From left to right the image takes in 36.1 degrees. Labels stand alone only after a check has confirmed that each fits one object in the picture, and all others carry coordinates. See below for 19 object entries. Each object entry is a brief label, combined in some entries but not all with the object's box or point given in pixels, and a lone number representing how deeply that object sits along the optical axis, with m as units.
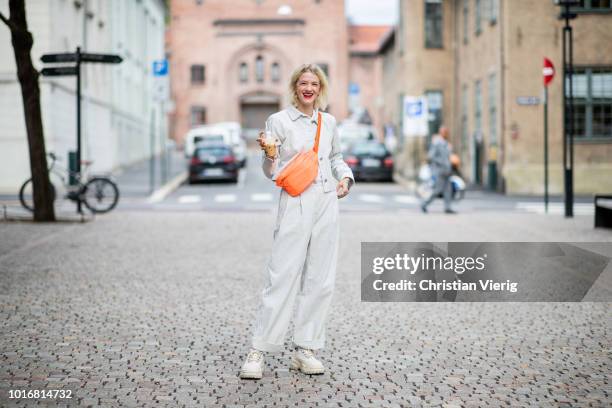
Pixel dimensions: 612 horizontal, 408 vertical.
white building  28.19
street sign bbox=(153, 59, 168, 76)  27.58
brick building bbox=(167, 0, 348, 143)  76.19
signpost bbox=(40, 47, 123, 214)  16.62
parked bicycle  19.05
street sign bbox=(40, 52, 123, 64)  16.75
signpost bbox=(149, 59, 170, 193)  27.61
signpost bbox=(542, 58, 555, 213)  20.34
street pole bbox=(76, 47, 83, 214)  17.03
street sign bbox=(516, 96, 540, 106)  21.84
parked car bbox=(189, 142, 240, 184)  34.34
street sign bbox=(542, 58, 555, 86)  20.36
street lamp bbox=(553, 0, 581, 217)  18.59
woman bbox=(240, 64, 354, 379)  5.48
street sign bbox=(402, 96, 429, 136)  31.23
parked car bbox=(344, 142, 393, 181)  35.22
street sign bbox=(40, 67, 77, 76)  16.58
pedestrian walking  20.70
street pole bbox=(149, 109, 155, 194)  27.23
